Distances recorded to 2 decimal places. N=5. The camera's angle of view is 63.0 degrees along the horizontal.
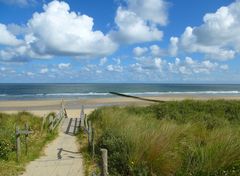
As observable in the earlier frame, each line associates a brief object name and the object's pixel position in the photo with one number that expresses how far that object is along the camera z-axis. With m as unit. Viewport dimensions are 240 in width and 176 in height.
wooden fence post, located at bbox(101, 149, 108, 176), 3.82
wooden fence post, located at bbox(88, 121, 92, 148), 6.68
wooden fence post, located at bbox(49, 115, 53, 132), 8.73
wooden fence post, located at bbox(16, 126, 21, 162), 5.82
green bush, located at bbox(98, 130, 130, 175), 4.76
